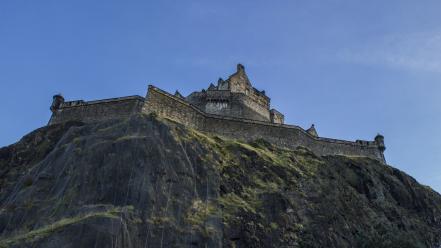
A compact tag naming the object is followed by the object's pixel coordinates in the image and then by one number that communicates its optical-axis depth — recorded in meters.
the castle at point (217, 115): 43.59
